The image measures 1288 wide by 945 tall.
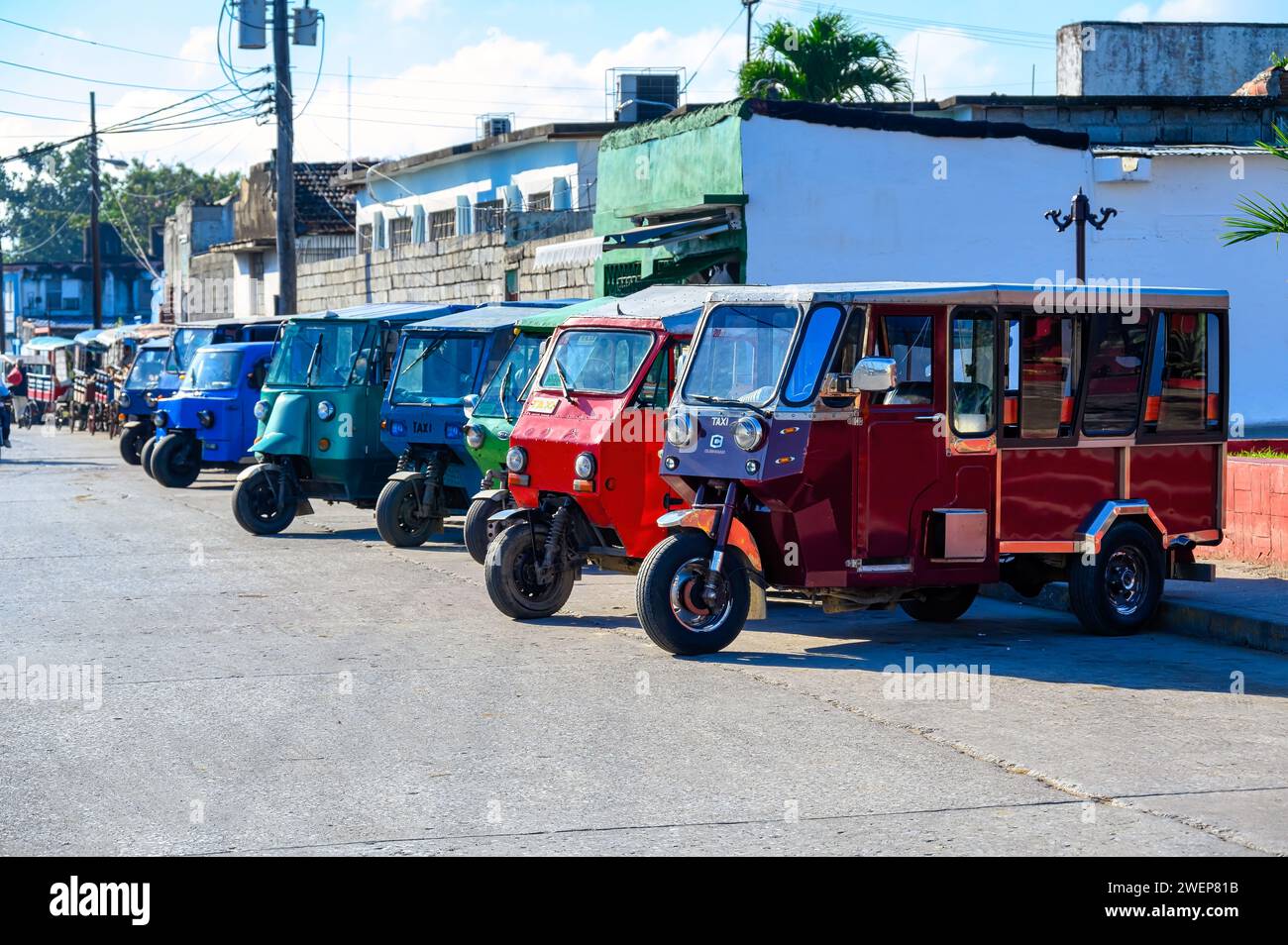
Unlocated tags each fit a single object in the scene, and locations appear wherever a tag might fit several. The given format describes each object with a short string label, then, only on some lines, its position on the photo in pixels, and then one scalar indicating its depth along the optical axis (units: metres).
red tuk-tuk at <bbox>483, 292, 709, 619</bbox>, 11.99
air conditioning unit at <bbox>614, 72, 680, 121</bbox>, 38.16
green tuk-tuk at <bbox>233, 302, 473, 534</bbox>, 18.31
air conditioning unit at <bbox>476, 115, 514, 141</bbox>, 40.81
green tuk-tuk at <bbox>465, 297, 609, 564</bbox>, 15.15
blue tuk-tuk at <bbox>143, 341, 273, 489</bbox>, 24.45
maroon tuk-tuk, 10.70
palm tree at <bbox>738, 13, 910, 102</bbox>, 28.83
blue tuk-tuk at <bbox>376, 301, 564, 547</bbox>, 16.98
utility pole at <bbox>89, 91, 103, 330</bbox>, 58.31
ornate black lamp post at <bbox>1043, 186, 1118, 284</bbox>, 19.53
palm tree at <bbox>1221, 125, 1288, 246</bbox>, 10.61
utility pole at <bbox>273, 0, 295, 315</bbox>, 30.39
